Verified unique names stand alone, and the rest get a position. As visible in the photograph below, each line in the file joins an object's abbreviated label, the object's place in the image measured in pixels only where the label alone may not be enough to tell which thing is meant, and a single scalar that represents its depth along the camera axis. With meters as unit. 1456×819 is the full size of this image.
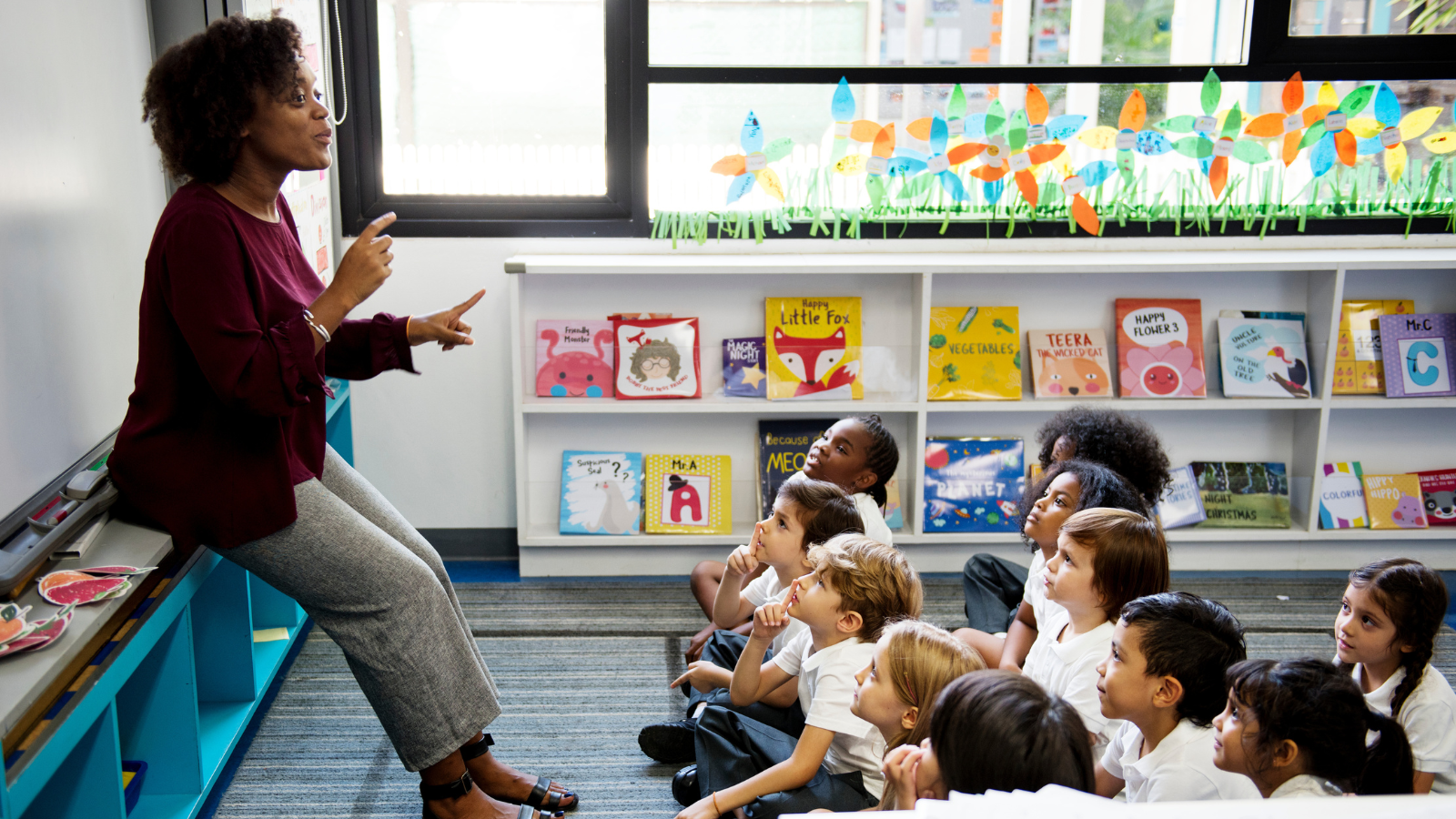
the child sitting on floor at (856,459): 2.47
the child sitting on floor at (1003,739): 1.11
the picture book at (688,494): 3.22
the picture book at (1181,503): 3.26
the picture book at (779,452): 3.24
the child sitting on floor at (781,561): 2.09
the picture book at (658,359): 3.15
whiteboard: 1.73
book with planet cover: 3.23
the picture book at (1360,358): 3.25
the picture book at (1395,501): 3.30
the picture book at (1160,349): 3.22
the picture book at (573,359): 3.17
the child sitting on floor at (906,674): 1.47
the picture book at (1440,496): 3.32
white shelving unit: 3.15
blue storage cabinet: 1.41
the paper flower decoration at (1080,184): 3.19
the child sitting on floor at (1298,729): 1.32
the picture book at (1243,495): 3.30
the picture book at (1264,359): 3.22
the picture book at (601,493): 3.20
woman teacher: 1.64
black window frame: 3.15
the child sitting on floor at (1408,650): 1.68
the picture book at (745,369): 3.21
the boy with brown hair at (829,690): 1.70
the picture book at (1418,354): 3.21
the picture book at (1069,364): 3.20
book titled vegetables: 3.20
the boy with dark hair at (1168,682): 1.46
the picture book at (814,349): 3.18
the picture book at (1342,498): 3.30
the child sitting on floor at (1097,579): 1.74
